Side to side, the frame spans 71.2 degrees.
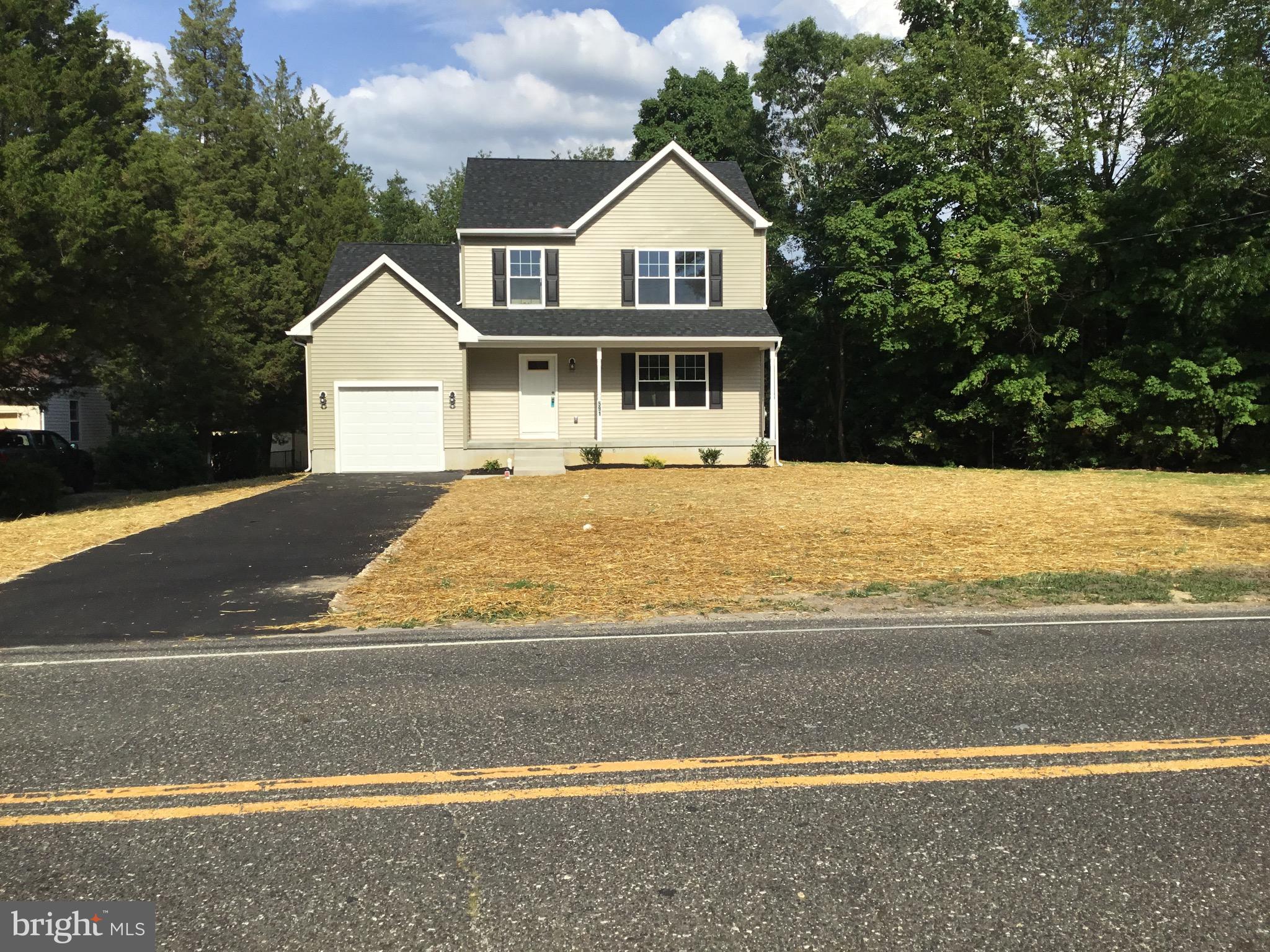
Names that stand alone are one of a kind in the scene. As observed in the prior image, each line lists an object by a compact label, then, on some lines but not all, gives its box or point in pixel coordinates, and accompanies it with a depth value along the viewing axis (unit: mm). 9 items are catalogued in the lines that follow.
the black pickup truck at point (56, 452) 21516
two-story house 24094
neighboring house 31578
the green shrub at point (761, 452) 24078
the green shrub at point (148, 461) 23859
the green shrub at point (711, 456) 23984
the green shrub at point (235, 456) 31953
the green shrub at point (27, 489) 16391
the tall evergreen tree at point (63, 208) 15234
